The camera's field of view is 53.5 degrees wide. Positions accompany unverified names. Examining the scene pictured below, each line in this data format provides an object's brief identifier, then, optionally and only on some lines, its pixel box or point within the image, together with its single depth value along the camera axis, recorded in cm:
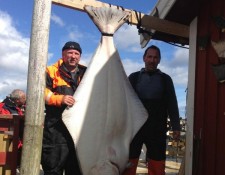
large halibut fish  194
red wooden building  209
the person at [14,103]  285
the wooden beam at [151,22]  214
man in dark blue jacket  222
